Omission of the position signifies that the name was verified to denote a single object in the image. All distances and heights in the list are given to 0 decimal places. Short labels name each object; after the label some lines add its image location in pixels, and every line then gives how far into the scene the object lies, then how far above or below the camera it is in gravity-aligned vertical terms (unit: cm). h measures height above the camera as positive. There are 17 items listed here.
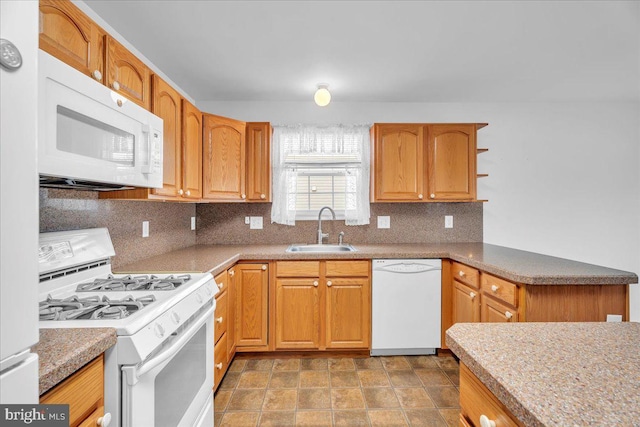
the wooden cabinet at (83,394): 71 -46
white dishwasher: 250 -72
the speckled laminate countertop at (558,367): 51 -33
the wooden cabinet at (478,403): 64 -43
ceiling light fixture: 242 +93
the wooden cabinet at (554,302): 166 -49
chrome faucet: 295 -14
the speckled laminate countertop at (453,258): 164 -32
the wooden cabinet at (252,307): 246 -76
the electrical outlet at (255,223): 305 -10
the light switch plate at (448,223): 308 -9
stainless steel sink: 290 -33
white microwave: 88 +28
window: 298 +52
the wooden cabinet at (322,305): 248 -74
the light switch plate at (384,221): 306 -7
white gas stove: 92 -38
